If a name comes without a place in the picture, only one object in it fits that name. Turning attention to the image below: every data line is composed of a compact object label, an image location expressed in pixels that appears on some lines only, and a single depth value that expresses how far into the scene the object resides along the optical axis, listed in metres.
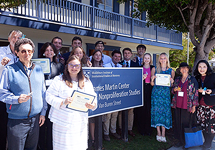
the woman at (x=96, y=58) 3.94
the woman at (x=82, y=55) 3.41
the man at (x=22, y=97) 2.19
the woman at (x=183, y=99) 3.83
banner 3.35
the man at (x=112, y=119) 4.02
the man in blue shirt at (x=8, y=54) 2.84
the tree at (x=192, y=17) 5.44
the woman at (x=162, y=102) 4.20
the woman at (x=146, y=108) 4.41
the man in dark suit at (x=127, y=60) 4.60
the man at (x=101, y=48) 4.71
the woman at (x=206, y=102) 3.81
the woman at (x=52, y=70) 3.12
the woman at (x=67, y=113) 2.40
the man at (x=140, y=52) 5.07
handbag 3.78
